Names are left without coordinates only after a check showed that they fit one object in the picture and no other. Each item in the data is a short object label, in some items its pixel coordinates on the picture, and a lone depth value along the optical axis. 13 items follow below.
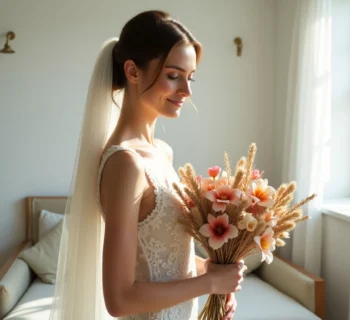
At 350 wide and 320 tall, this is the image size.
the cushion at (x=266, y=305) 2.74
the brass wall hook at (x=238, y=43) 3.81
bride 1.15
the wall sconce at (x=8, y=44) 3.49
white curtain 3.08
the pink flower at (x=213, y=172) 1.36
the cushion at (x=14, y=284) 2.73
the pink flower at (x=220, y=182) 1.30
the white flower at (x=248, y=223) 1.20
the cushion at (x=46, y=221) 3.52
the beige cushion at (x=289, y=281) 2.81
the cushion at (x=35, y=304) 2.71
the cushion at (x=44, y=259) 3.26
